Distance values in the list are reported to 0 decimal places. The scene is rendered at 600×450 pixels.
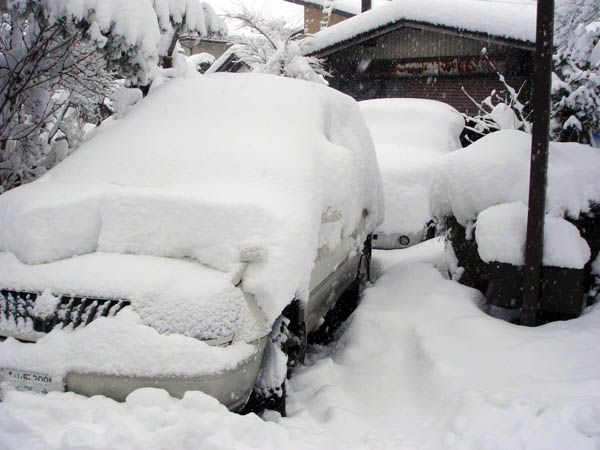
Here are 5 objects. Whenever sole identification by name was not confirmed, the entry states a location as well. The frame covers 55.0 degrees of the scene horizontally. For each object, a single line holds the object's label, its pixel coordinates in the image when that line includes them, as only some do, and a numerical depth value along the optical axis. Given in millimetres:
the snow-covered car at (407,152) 6715
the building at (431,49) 12211
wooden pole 3873
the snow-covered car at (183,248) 2541
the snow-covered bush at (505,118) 7855
